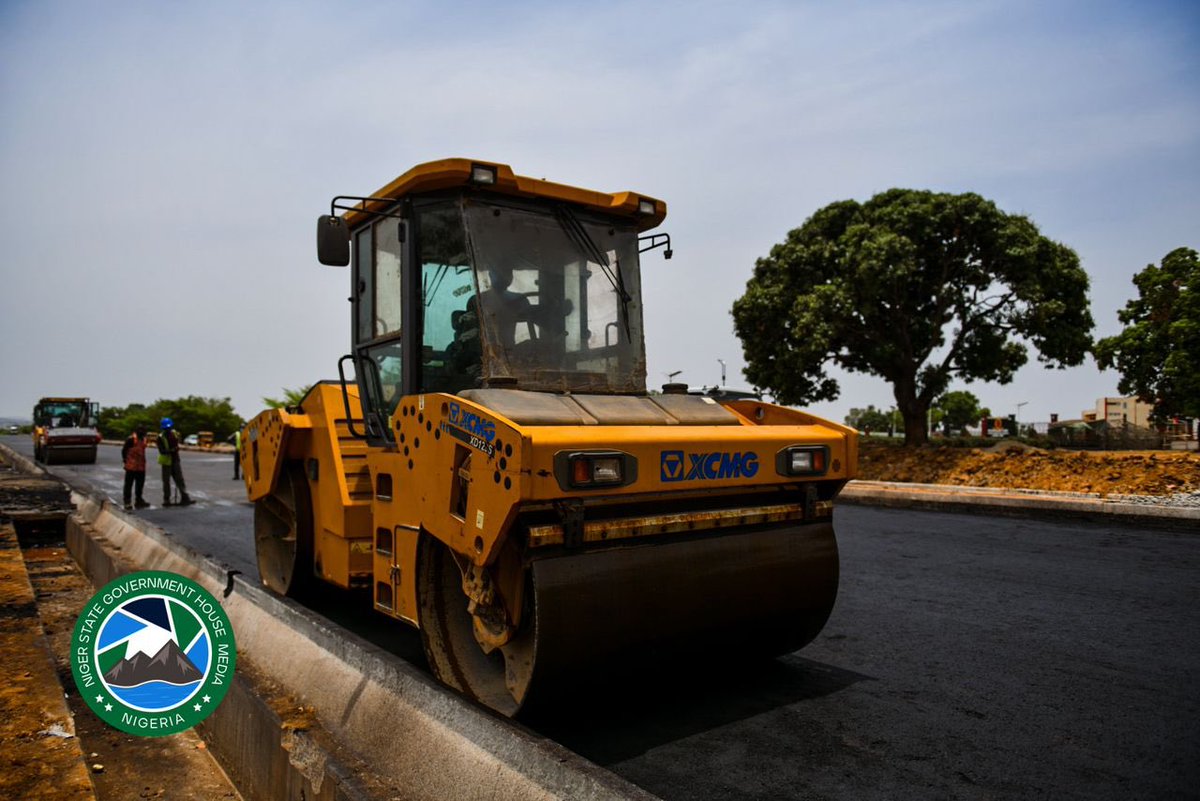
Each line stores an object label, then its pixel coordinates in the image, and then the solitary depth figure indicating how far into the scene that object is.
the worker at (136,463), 15.11
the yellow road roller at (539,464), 3.67
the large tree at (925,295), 21.55
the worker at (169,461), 15.02
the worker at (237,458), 20.59
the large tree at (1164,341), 21.59
